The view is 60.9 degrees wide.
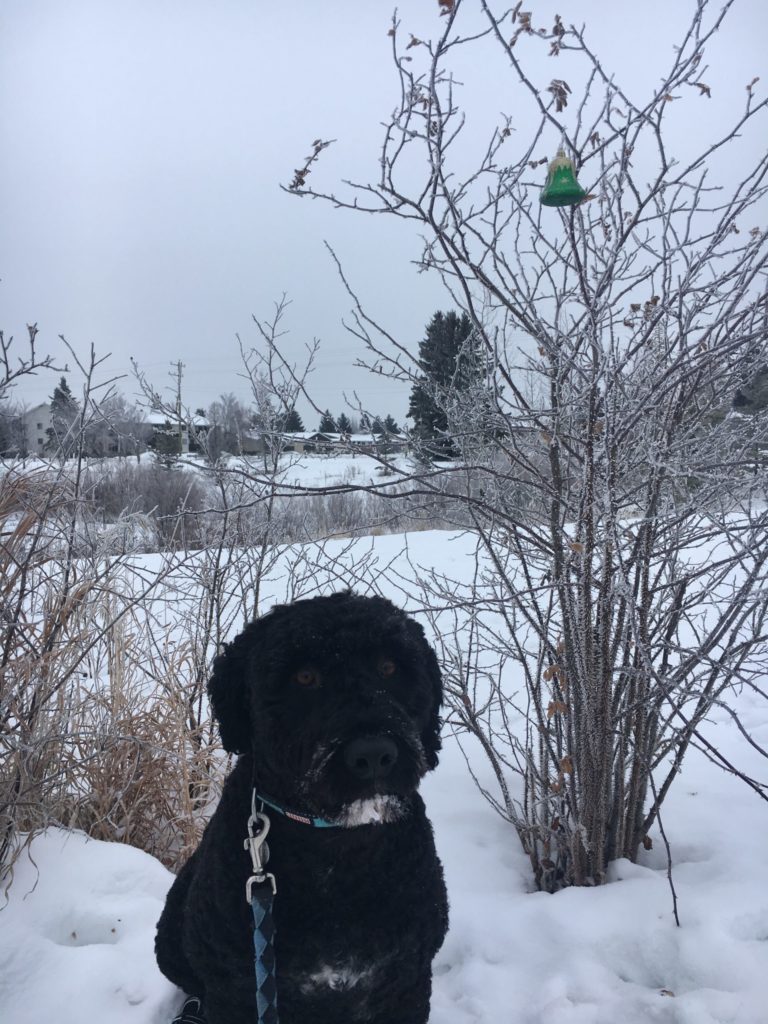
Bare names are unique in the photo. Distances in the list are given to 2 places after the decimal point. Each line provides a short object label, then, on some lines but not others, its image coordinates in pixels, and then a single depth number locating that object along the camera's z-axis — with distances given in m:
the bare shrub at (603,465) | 1.98
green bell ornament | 1.85
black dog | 1.54
